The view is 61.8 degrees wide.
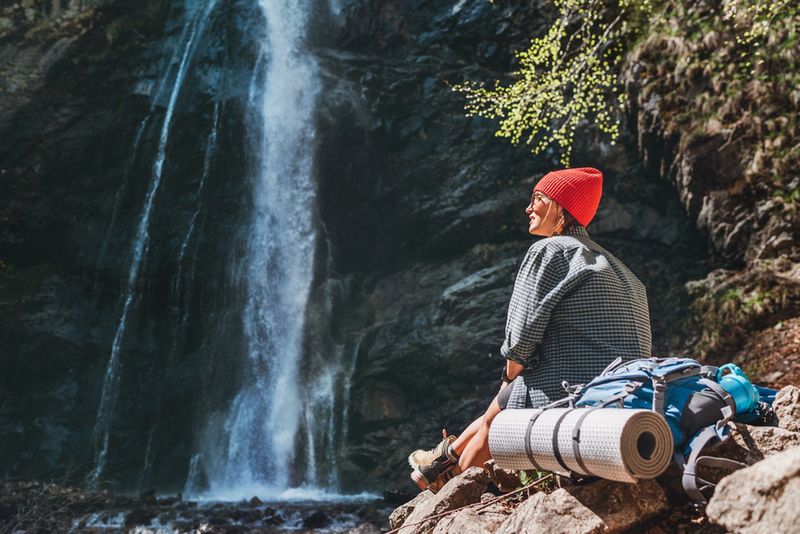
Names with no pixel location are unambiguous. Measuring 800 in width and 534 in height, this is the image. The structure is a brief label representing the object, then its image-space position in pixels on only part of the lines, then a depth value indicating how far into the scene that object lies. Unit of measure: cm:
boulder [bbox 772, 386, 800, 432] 274
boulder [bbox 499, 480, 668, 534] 247
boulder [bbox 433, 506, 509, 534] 307
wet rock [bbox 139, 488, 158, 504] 1174
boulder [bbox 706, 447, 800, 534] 172
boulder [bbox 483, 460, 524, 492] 367
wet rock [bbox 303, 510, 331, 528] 959
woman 297
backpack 236
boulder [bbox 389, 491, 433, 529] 443
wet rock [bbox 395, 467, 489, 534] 346
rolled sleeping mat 214
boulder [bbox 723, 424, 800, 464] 253
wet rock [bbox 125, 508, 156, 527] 1023
